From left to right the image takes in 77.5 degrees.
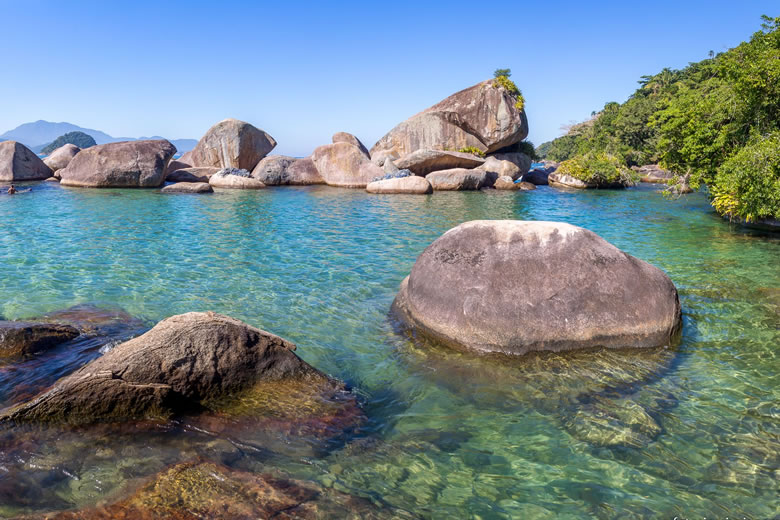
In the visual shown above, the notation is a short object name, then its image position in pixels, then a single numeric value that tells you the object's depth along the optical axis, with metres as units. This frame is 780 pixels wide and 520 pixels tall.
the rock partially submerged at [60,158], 38.06
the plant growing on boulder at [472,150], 39.97
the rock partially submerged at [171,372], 4.30
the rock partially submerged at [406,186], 31.03
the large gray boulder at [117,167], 30.81
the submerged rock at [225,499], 3.27
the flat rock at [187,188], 29.69
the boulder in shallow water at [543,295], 6.52
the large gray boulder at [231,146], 37.59
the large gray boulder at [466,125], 39.97
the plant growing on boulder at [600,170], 37.69
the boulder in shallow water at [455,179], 33.28
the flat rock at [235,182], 33.38
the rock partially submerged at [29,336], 5.98
